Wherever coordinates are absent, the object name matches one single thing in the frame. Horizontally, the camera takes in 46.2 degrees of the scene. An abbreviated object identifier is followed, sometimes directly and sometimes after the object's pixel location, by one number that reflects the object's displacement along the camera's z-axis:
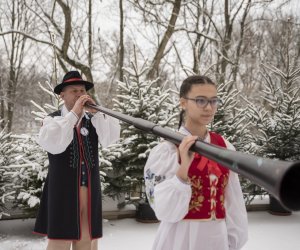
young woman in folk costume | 1.60
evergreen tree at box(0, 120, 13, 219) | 4.67
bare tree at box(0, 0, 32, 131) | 16.98
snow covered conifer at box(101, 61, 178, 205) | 5.55
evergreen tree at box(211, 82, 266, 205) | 6.21
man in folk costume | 2.80
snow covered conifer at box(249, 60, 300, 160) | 6.36
